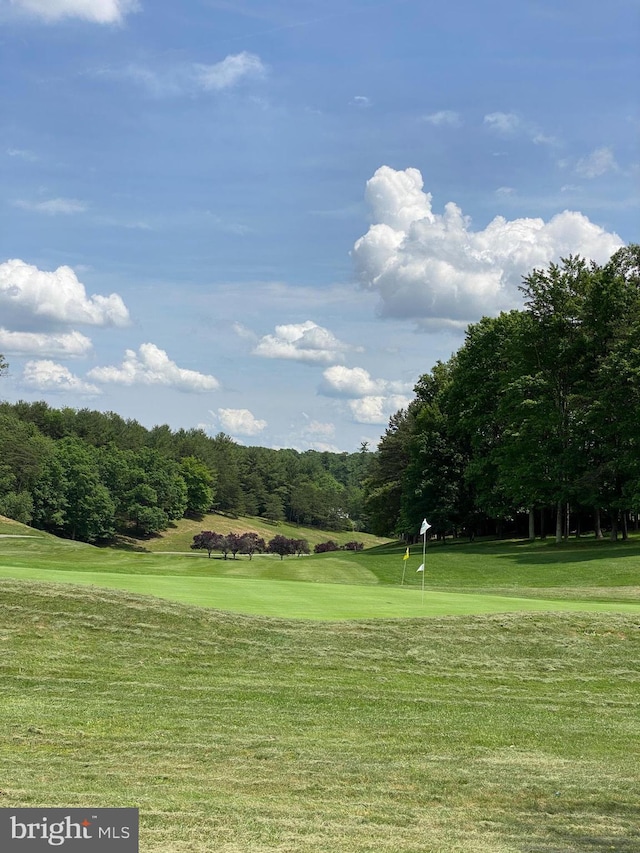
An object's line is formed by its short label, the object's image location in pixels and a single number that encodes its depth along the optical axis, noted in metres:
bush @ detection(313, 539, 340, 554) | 88.14
